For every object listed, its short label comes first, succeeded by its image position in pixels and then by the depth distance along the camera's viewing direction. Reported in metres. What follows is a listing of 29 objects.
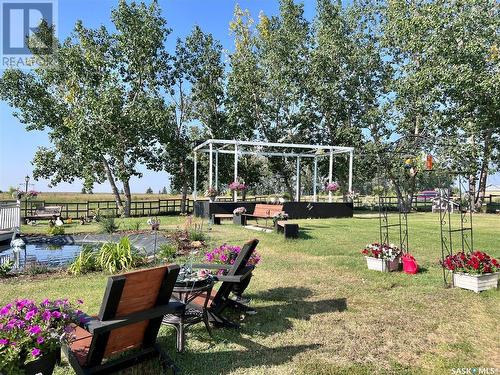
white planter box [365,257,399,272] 6.13
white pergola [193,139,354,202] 15.64
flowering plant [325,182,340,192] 16.14
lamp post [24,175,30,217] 15.66
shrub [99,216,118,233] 10.78
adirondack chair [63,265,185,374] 2.43
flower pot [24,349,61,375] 2.34
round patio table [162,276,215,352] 3.26
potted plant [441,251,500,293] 5.04
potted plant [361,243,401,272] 6.14
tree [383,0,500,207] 17.69
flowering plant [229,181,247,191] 14.68
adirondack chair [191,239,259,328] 3.74
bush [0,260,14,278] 6.04
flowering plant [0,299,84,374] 2.22
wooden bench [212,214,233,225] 13.25
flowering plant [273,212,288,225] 10.88
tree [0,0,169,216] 18.38
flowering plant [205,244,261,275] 4.50
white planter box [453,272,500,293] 5.02
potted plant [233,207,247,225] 12.90
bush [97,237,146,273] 6.38
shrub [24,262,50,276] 6.19
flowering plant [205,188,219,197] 14.79
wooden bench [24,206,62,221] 15.74
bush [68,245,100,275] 6.23
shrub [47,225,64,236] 11.32
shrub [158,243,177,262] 7.10
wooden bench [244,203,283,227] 11.73
